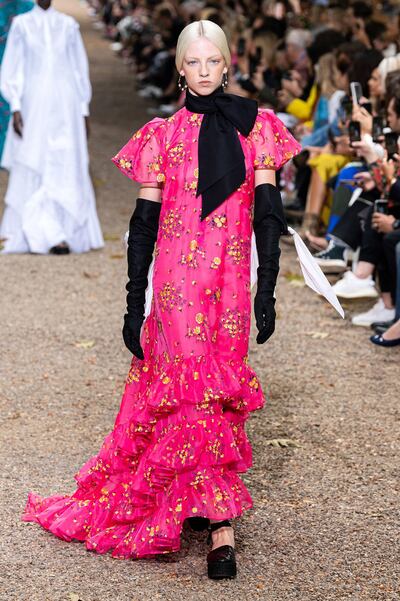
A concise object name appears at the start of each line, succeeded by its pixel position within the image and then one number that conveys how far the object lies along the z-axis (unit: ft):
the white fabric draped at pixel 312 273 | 22.26
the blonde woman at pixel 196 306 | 21.01
